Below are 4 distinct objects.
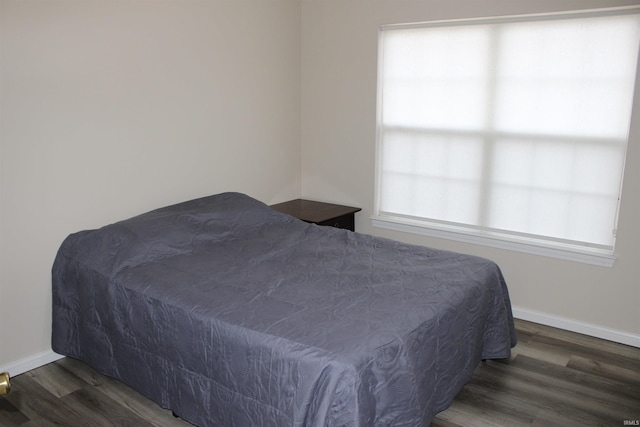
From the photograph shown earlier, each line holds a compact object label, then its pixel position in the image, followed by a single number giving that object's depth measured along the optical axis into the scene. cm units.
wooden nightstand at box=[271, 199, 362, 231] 403
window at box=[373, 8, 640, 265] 327
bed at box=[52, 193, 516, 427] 207
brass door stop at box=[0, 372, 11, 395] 113
